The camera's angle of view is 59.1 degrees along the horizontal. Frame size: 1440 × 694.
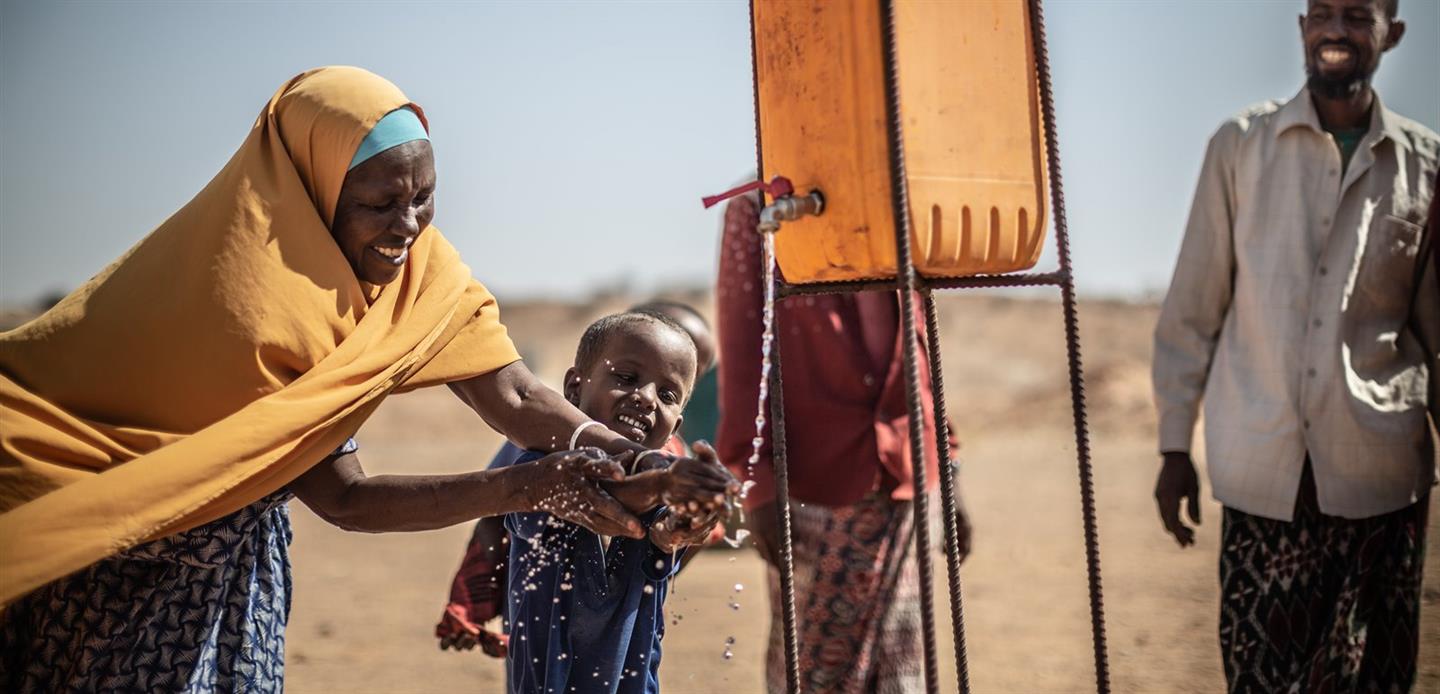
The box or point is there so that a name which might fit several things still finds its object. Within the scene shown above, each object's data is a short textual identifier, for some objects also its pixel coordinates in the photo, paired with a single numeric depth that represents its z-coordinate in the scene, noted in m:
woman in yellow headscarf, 2.47
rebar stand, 2.42
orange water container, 2.51
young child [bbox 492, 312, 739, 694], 3.04
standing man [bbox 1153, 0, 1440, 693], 3.81
